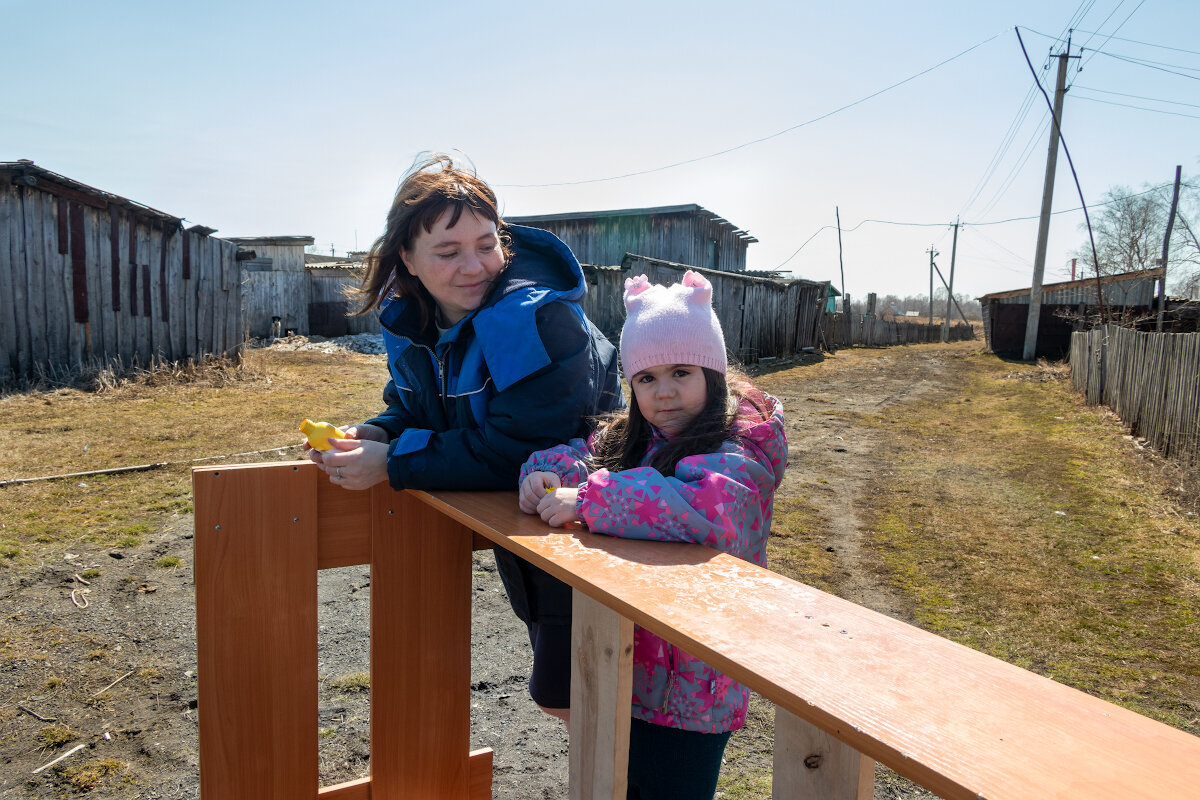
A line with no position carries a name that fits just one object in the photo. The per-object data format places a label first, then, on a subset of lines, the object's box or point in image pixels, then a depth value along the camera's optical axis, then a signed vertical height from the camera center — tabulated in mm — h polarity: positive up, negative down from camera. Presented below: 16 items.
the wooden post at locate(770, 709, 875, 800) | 1021 -605
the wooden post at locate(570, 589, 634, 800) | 1294 -666
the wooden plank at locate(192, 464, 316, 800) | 1889 -821
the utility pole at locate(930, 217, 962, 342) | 40969 +951
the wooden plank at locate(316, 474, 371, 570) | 2018 -572
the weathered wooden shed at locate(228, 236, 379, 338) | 23359 +803
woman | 1738 -80
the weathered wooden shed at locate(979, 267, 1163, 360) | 22484 +1029
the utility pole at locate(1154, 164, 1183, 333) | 23562 +4260
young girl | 1391 -305
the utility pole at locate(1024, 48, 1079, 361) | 21891 +2606
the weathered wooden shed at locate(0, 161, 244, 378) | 10578 +507
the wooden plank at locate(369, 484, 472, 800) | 2072 -949
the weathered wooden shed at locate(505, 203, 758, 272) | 21250 +2824
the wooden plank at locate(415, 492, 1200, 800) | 667 -389
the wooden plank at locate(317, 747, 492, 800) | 2326 -1425
